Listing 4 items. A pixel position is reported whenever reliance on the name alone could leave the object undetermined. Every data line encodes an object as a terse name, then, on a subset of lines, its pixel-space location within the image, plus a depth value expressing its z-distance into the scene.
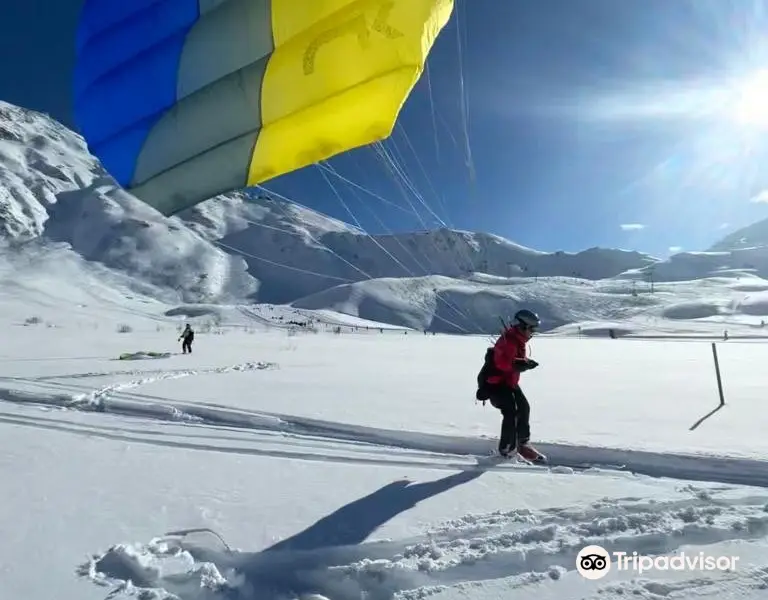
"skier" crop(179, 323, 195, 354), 21.27
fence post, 7.53
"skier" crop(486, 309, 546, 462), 5.24
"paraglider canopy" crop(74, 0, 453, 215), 4.36
